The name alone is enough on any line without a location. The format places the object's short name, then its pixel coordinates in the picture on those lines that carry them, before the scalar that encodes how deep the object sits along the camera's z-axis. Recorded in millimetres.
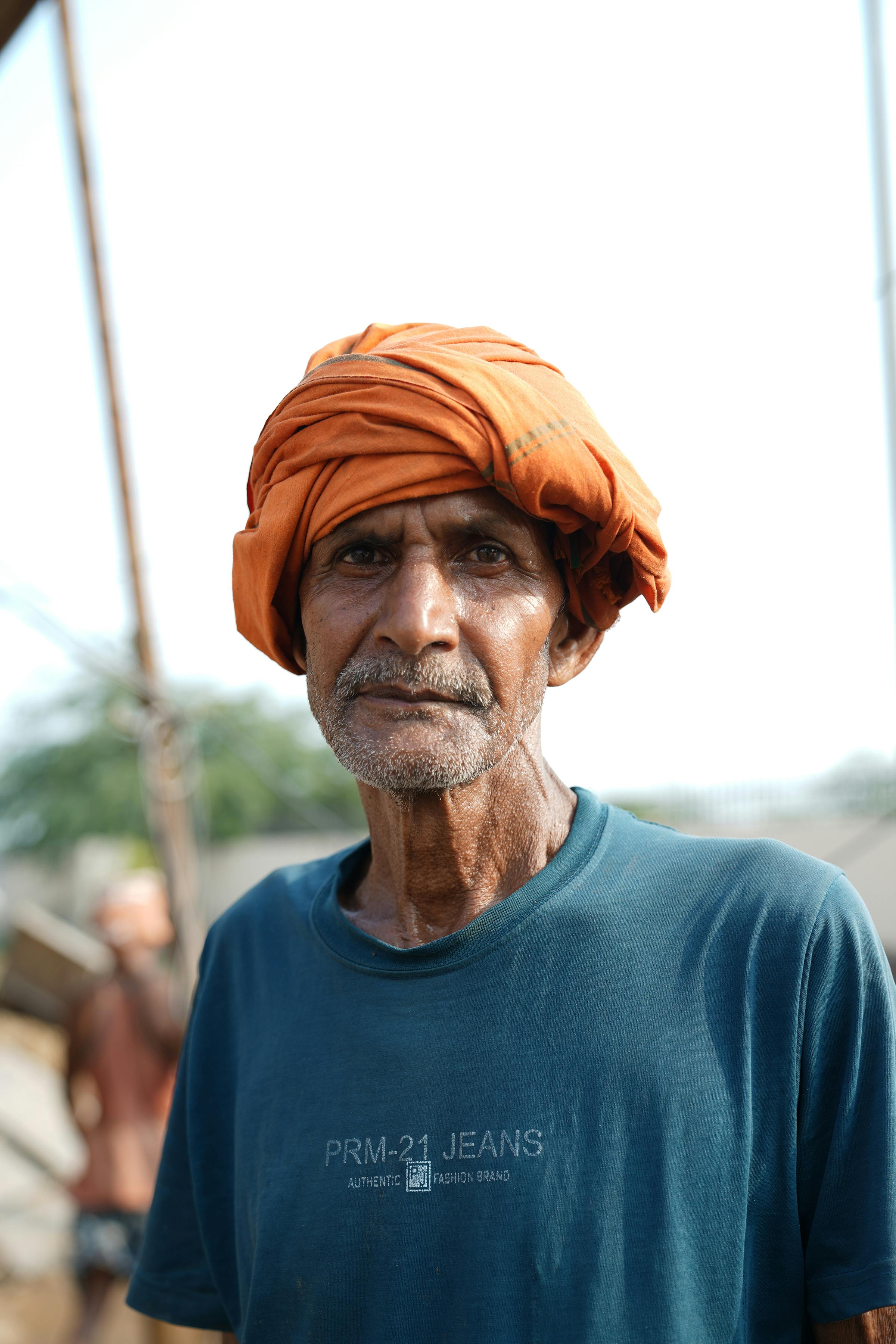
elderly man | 1390
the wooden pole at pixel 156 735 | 4621
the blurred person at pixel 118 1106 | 5527
